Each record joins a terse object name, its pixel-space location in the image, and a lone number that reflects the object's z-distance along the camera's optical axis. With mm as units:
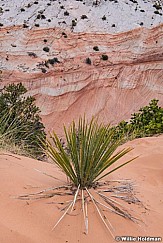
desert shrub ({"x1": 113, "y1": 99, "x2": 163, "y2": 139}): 7988
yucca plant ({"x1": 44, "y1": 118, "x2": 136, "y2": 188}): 3018
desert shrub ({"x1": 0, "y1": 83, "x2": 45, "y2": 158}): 5128
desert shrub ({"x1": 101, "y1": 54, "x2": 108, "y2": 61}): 19328
